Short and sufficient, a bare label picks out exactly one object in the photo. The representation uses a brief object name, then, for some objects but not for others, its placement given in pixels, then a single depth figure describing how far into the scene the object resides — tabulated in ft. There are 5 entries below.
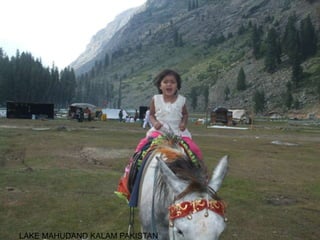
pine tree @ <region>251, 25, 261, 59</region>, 452.76
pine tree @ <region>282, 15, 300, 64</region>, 341.86
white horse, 10.45
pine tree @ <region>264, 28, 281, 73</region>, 374.63
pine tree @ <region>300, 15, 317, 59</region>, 352.55
